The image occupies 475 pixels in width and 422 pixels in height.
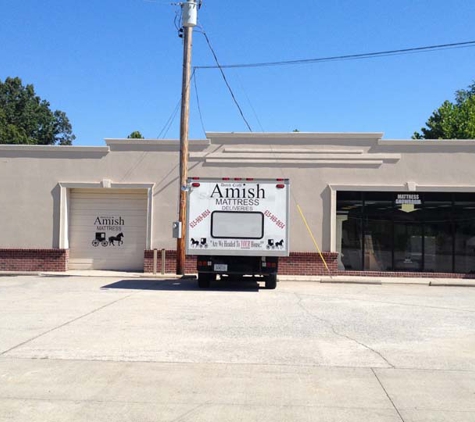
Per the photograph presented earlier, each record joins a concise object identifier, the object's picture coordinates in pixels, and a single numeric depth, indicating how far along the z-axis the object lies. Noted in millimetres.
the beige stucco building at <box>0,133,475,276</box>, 20656
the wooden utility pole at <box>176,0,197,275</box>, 18906
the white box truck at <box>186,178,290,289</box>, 15844
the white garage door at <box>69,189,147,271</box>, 21641
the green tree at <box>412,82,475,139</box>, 41606
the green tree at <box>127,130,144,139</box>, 62169
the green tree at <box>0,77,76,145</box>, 53875
